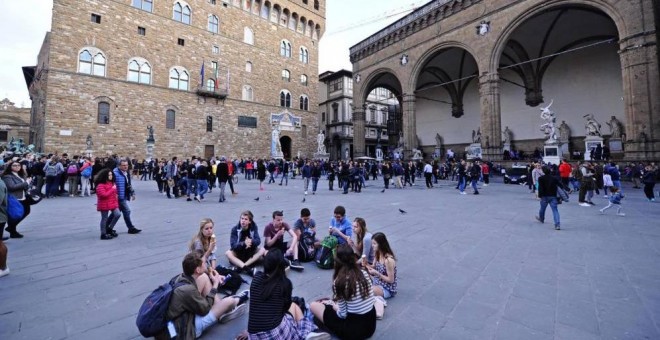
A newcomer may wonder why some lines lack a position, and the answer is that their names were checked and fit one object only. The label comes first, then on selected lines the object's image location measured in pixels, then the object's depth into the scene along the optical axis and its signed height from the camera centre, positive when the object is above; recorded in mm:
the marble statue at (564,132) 21234 +3930
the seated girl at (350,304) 2299 -999
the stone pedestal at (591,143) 16661 +2511
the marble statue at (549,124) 16992 +3612
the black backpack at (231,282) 3418 -1224
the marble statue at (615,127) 17406 +3572
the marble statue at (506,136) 24672 +4248
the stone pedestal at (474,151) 21494 +2522
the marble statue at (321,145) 28408 +3794
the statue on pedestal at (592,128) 17750 +3580
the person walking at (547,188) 6406 -85
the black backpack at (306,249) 4398 -1035
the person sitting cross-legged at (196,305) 2230 -1050
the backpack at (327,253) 4117 -1044
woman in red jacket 5352 -387
